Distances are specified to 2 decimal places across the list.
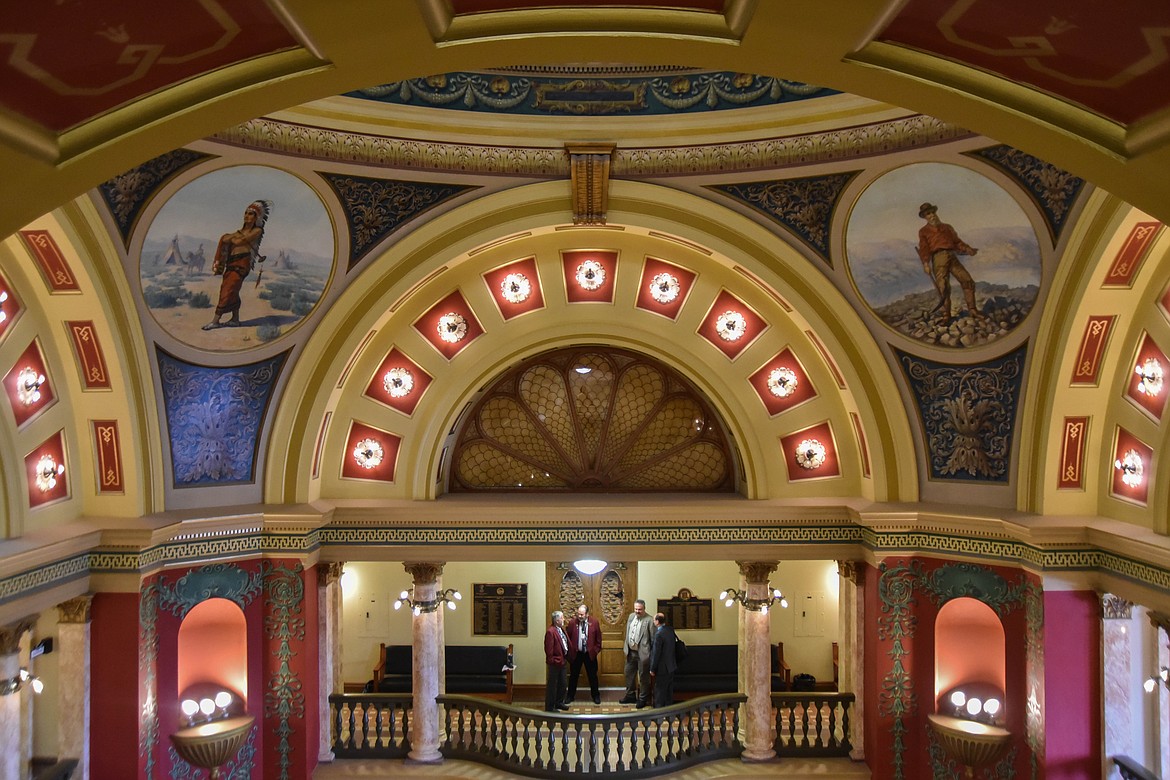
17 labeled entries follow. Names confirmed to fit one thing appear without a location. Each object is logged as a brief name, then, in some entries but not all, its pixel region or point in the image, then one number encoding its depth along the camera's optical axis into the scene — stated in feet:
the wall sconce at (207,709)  40.42
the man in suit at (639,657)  52.29
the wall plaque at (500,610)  61.72
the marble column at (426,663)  45.42
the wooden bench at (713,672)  58.39
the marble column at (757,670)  45.39
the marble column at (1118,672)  36.45
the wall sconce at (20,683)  32.81
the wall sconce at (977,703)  40.24
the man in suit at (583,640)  52.49
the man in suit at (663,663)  50.39
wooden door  61.16
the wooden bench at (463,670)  58.80
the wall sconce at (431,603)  45.83
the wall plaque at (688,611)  62.13
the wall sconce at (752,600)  46.16
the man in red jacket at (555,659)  50.42
